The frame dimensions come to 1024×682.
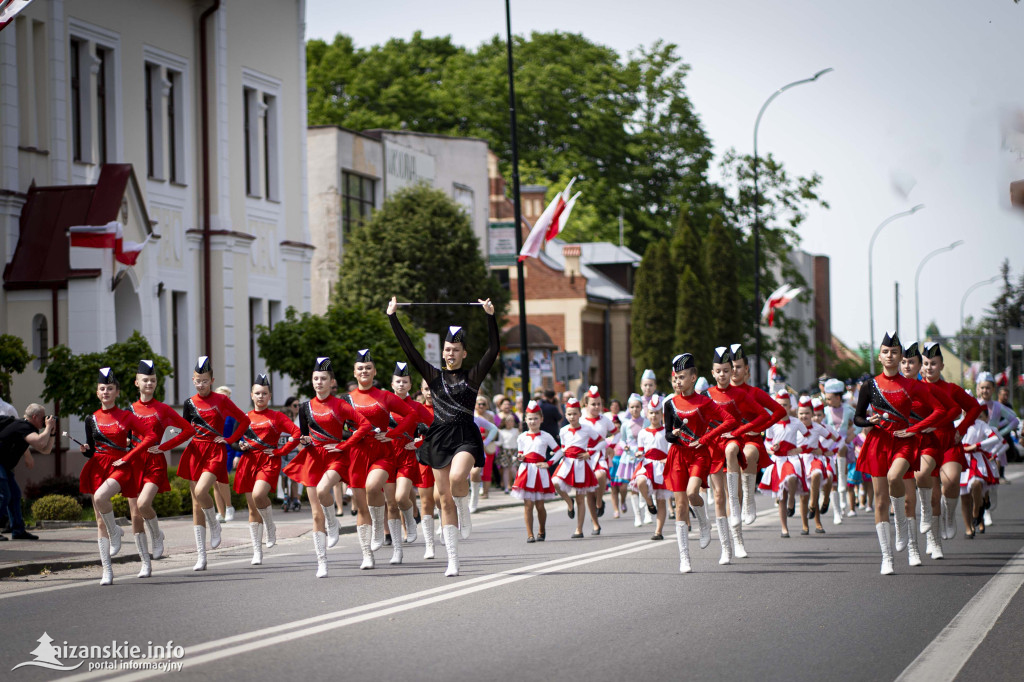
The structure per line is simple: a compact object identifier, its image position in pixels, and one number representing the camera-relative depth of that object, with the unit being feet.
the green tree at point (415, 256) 139.74
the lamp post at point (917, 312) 255.09
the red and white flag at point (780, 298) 159.75
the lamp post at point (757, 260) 156.87
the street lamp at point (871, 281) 224.43
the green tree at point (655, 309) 214.90
